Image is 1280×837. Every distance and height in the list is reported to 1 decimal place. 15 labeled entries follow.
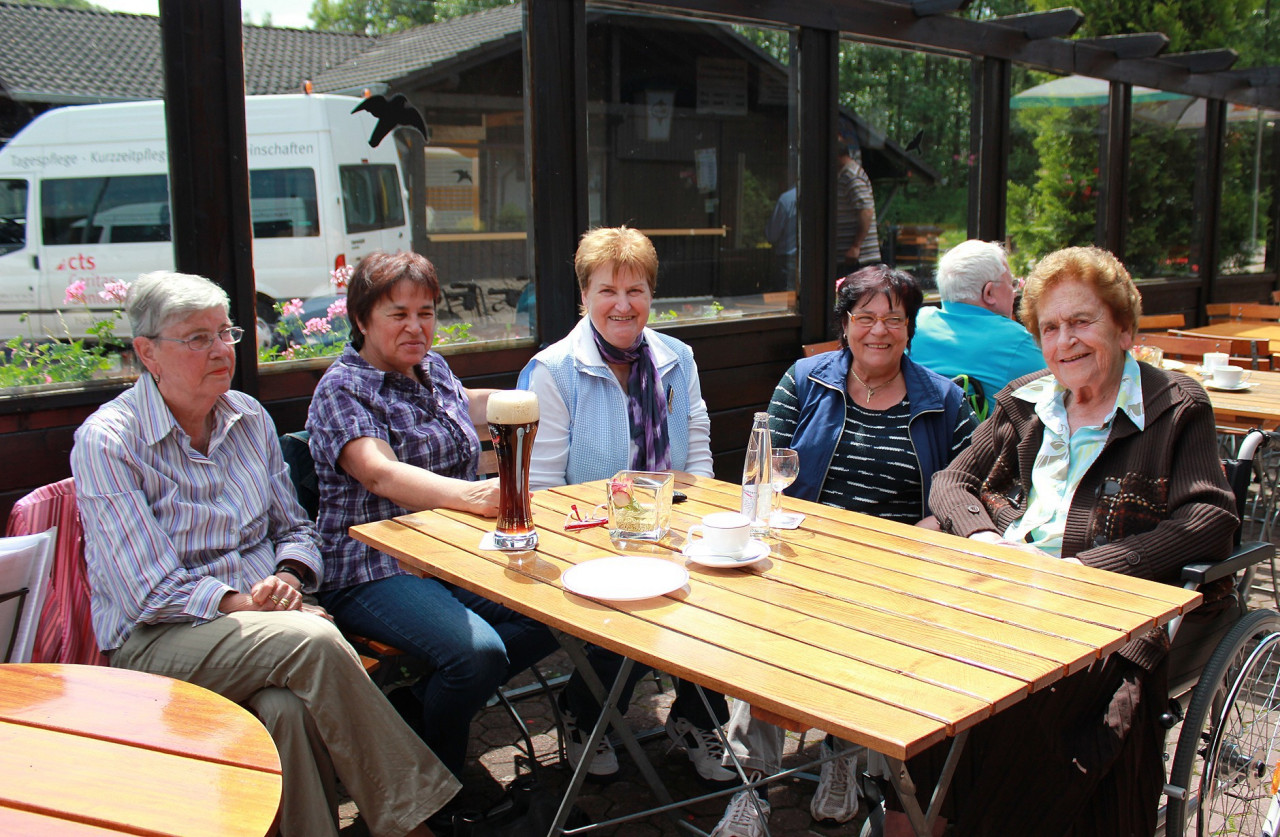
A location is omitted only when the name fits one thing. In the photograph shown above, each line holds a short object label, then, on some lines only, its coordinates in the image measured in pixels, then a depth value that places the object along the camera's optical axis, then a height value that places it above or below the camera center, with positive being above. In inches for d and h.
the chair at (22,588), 76.9 -23.1
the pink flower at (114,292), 123.8 -1.4
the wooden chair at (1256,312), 284.2 -11.1
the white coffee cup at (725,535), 81.0 -20.2
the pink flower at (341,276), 146.1 +0.3
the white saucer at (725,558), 80.2 -22.0
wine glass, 89.0 -16.5
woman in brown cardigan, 80.1 -21.1
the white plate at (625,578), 74.0 -22.3
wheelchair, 82.7 -37.0
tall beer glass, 86.0 -15.5
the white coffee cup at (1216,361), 170.2 -14.6
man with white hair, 134.5 -7.0
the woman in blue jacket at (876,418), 111.8 -15.8
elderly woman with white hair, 84.5 -27.0
